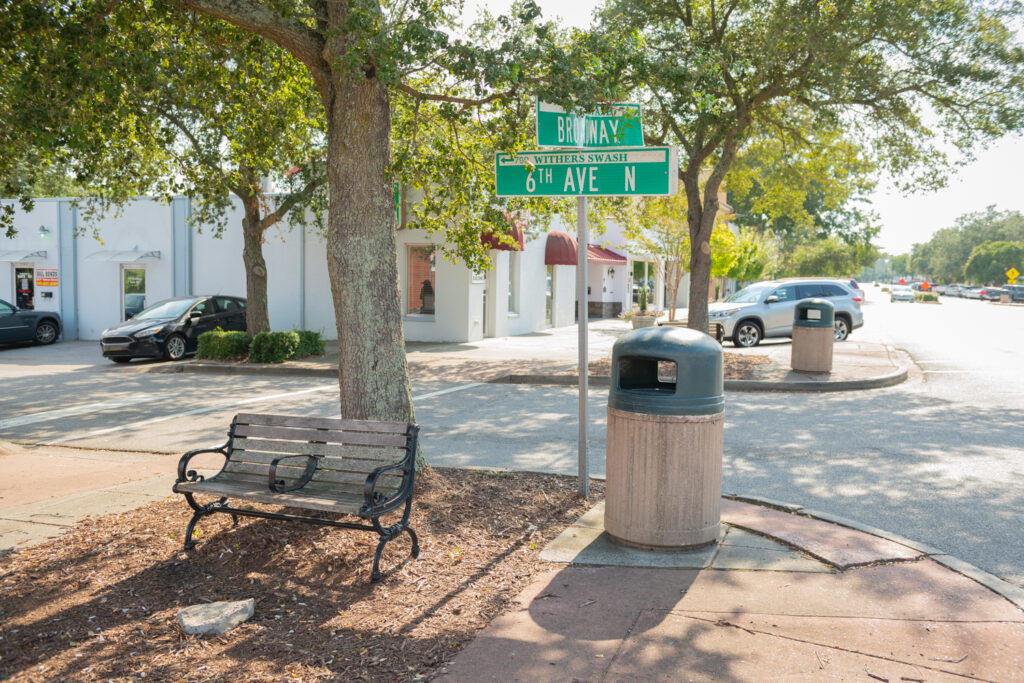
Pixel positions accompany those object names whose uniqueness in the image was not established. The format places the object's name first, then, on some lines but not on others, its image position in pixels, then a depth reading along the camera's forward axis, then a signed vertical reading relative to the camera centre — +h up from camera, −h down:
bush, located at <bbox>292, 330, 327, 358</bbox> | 17.46 -0.96
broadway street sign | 5.80 +1.31
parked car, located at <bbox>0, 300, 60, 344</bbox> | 21.39 -0.74
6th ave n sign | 5.40 +0.92
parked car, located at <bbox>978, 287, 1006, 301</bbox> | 75.88 +1.52
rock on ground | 3.78 -1.53
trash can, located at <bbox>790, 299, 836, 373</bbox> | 13.80 -0.57
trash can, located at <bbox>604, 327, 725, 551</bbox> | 4.62 -0.83
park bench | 4.61 -1.06
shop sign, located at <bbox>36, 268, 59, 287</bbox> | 24.47 +0.66
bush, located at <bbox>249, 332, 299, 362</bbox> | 16.61 -0.97
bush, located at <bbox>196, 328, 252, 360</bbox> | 16.95 -0.94
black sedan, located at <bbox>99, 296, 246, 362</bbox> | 17.52 -0.61
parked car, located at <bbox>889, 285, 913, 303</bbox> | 73.75 +1.12
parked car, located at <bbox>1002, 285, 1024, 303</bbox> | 70.81 +1.27
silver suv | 19.95 -0.04
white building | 21.52 +0.81
